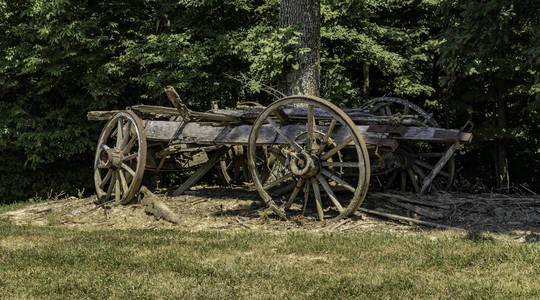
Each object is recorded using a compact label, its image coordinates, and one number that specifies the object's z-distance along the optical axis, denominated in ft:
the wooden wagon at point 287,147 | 22.17
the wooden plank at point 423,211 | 21.82
